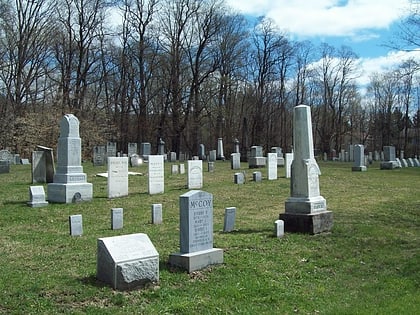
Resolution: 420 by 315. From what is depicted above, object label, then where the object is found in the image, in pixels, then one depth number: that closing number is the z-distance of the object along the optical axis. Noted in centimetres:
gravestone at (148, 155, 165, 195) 1686
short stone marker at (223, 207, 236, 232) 1029
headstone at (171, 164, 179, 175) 2488
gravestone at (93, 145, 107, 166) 3028
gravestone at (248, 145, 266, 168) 2922
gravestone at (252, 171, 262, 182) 2120
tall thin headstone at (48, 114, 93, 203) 1465
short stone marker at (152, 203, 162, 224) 1129
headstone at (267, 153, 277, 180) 2186
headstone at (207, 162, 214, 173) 2603
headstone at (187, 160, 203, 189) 1838
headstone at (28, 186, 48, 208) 1355
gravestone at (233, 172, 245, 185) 2020
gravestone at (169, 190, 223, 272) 725
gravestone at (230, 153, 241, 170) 2822
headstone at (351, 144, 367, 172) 2857
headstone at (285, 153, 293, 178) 2294
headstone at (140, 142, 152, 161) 3722
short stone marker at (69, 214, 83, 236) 972
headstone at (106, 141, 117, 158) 3450
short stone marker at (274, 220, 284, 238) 982
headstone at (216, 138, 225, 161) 4078
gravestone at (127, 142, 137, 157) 3720
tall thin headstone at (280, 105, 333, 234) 1028
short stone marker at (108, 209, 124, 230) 1049
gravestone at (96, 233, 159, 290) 619
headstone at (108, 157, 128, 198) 1577
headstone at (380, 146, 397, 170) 3114
